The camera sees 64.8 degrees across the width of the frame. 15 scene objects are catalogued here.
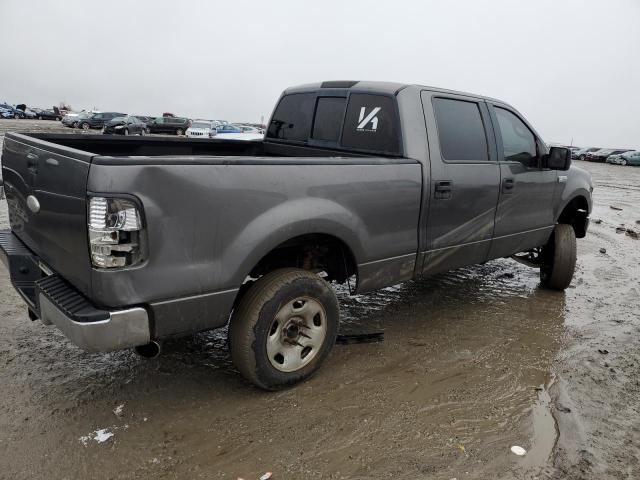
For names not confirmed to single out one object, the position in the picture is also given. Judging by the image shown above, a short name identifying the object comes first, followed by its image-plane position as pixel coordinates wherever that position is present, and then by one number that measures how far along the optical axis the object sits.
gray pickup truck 2.39
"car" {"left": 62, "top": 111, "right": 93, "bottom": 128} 39.61
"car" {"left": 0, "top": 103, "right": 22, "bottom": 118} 57.12
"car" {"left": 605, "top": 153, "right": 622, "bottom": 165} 40.47
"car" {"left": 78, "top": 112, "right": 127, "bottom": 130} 38.81
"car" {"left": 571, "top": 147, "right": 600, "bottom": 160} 45.46
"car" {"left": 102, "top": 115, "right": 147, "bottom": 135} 34.28
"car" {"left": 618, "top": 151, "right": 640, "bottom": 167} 38.91
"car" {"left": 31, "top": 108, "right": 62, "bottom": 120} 60.19
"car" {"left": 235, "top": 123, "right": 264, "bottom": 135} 37.36
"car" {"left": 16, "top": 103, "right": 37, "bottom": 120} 57.93
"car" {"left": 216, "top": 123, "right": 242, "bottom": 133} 33.32
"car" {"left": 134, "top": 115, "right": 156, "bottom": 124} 43.31
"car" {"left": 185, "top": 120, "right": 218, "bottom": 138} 31.85
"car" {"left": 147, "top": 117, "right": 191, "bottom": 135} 40.41
